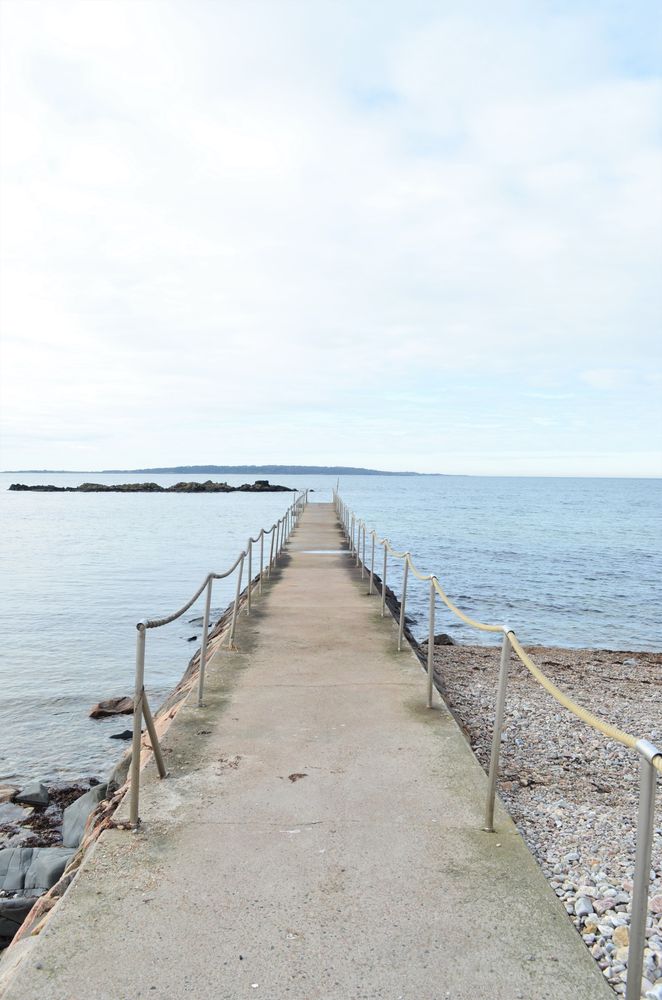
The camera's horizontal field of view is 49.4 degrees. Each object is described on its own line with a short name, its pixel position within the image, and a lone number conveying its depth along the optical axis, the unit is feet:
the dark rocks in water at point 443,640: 45.75
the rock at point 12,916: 16.10
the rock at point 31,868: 18.03
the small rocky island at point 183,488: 426.10
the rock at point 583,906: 11.60
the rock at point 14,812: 23.57
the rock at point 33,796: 25.05
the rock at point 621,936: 10.70
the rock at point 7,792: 25.37
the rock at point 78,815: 20.91
